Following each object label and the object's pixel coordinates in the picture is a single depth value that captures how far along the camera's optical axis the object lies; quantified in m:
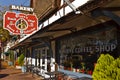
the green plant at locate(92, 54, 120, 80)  2.09
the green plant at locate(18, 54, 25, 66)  9.09
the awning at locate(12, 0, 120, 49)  1.67
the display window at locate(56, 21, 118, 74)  3.00
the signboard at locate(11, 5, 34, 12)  6.26
